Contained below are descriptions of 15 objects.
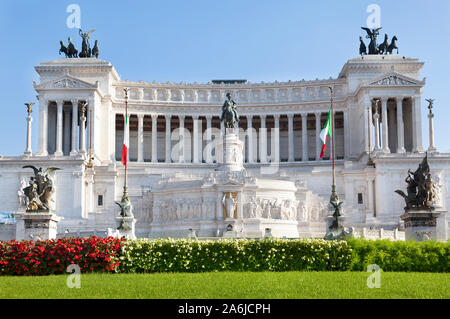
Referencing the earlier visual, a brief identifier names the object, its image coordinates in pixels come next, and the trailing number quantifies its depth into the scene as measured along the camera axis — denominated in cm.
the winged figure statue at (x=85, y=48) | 9762
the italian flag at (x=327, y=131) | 5973
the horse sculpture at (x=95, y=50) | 9794
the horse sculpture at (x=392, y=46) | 9812
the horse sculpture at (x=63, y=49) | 9700
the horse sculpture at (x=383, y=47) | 9794
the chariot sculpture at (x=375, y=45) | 9812
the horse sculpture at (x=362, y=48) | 9900
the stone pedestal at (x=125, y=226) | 4847
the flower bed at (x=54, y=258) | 2803
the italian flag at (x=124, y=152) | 6277
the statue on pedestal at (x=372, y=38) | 9812
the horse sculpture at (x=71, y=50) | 9706
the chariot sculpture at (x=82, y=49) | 9706
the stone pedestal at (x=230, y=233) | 5408
